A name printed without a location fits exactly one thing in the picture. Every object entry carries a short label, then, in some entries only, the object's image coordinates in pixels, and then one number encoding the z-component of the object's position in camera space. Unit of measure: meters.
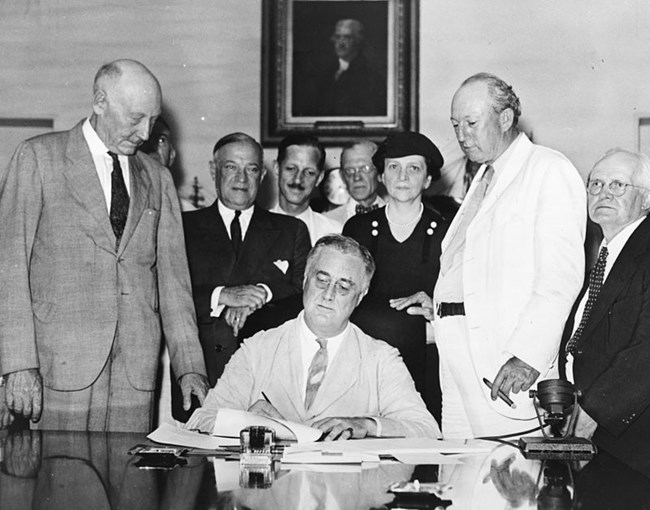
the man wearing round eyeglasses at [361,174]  5.20
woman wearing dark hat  3.94
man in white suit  3.38
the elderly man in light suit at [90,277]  3.56
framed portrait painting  6.88
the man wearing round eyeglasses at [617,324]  3.36
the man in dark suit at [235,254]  4.36
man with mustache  5.07
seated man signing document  3.29
